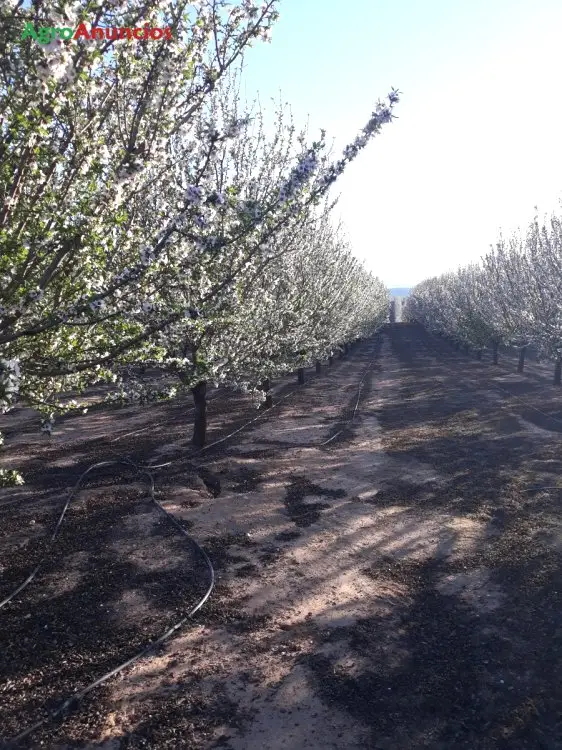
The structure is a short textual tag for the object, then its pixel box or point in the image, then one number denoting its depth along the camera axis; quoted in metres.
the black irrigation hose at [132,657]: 5.53
